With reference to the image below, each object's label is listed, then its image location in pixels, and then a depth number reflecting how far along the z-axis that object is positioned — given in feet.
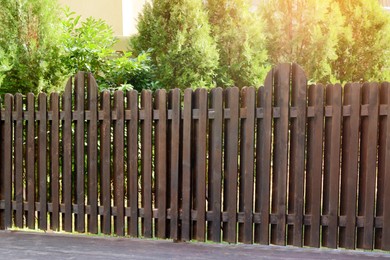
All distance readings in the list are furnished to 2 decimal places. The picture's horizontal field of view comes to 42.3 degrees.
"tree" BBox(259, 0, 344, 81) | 28.45
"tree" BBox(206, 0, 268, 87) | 26.86
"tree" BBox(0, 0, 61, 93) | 22.16
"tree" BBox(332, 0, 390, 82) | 29.30
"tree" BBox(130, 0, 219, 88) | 25.26
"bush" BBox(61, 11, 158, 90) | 24.00
